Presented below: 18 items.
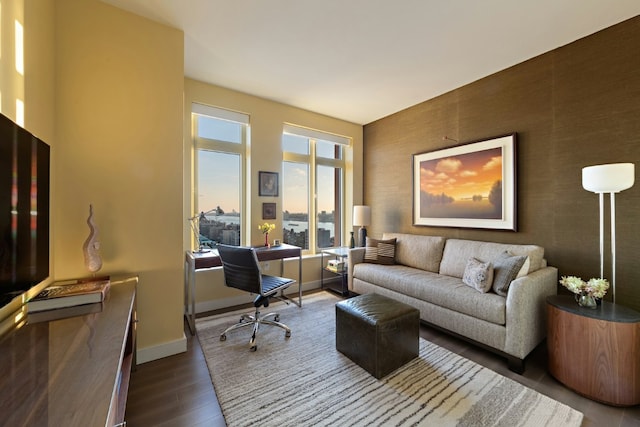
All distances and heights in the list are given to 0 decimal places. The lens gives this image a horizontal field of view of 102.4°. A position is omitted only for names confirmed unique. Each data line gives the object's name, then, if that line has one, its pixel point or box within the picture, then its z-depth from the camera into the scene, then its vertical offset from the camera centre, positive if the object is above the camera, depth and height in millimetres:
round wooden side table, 1670 -940
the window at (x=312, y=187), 4059 +464
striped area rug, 1569 -1238
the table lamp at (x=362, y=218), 4156 -60
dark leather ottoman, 1950 -956
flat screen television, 1025 +17
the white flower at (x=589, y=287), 1887 -544
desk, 2662 -512
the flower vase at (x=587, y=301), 1903 -652
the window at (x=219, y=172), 3273 +575
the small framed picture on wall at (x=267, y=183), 3631 +445
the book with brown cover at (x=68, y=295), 1390 -460
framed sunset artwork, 2887 +363
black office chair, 2379 -641
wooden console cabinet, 686 -528
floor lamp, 1929 +246
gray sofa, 2066 -744
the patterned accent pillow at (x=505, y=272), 2248 -517
